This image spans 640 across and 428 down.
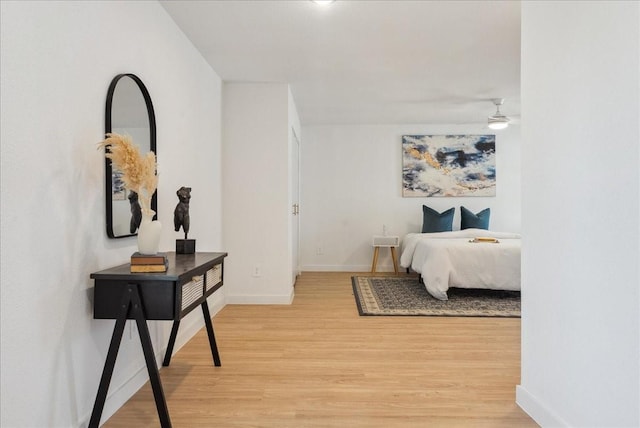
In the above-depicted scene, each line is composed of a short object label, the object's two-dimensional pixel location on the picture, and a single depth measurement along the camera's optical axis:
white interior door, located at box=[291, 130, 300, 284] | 4.84
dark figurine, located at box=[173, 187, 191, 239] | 2.33
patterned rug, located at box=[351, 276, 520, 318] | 3.77
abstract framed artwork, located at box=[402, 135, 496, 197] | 6.34
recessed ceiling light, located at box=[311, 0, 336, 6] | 2.42
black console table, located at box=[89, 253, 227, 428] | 1.66
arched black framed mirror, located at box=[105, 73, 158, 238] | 1.94
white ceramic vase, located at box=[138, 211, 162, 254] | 1.83
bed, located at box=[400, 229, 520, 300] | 4.21
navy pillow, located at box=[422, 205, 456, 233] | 5.96
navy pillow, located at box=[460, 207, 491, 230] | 6.01
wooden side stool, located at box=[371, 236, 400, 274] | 5.88
